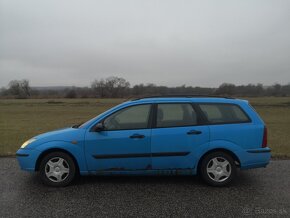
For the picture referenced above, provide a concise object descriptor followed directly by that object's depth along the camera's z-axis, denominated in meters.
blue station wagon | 5.07
